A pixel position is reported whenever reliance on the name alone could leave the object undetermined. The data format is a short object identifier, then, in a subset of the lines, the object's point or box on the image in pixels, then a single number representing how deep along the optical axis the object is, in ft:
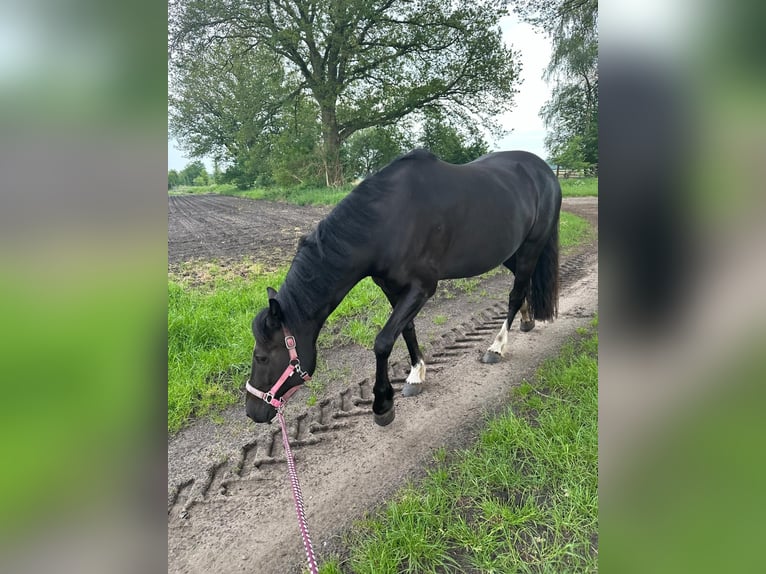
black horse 7.93
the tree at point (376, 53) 44.65
